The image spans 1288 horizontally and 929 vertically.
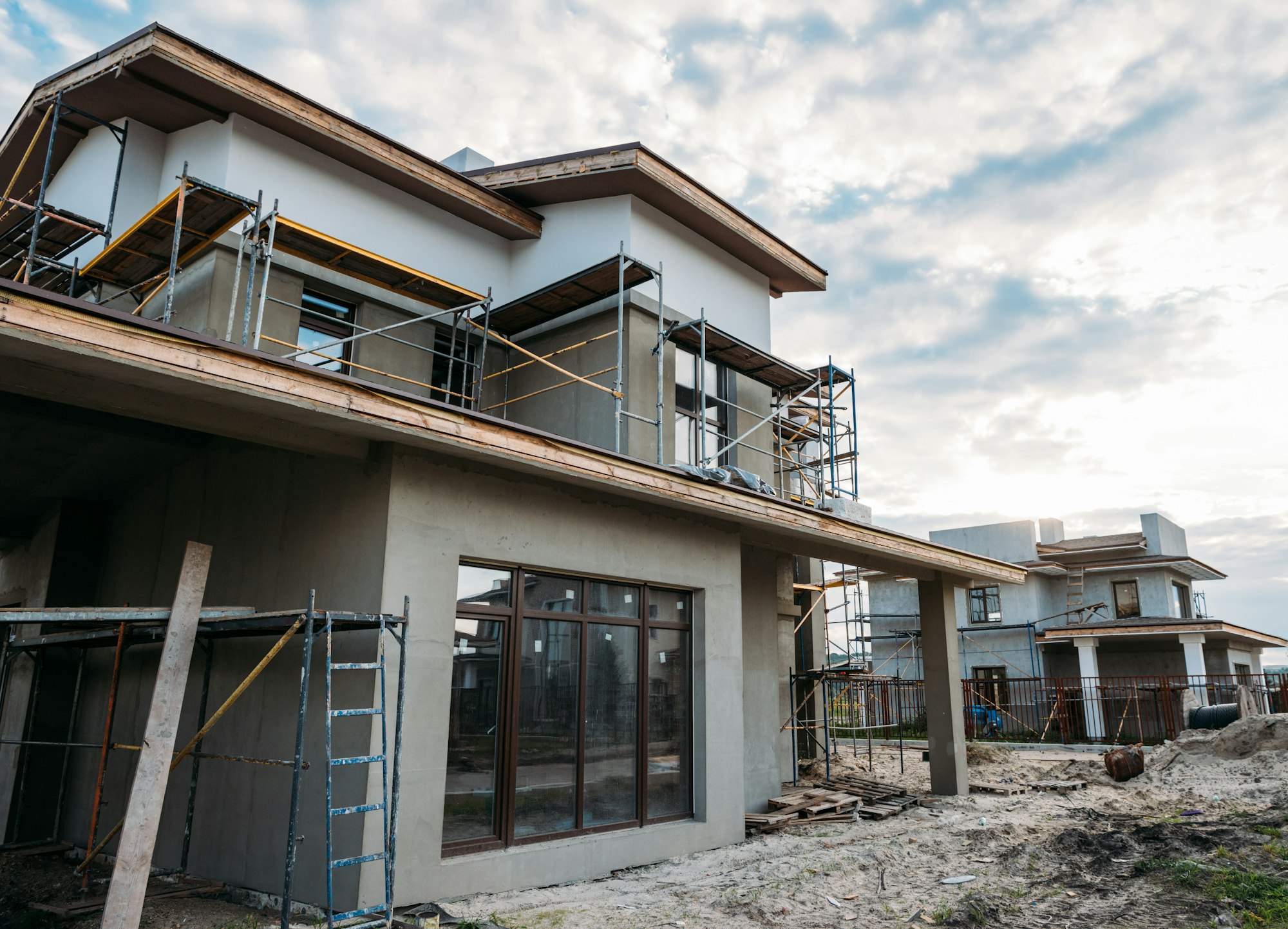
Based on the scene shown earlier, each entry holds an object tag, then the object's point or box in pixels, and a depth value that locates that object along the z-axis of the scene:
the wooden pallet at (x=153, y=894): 7.10
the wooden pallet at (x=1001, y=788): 14.34
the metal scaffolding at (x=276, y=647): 5.64
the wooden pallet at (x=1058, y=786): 14.90
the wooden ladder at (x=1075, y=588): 32.91
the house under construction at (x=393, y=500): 6.66
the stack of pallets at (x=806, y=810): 10.96
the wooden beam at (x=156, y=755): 5.39
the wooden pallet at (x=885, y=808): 11.98
